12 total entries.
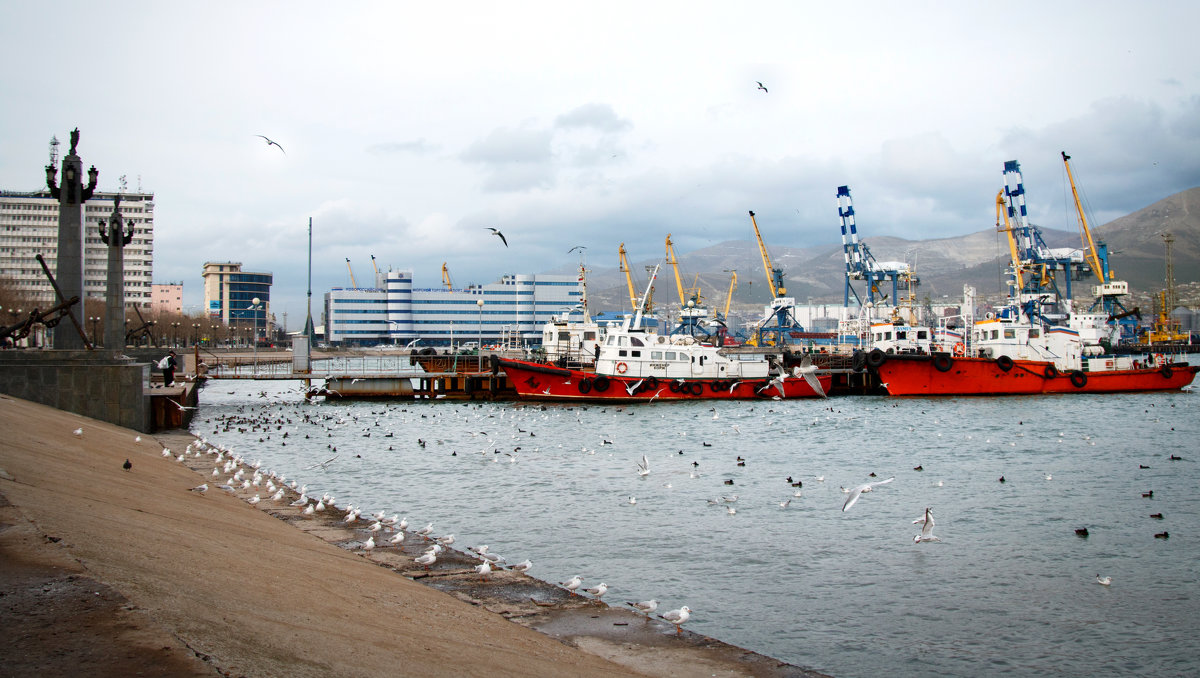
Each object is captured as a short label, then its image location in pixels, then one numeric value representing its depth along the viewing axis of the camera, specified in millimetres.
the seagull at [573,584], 11734
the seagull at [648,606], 10836
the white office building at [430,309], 156125
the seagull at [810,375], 51616
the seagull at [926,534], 14883
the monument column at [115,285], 39562
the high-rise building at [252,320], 181375
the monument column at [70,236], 32000
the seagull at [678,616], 10211
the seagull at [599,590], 11359
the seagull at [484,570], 12266
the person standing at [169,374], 36312
